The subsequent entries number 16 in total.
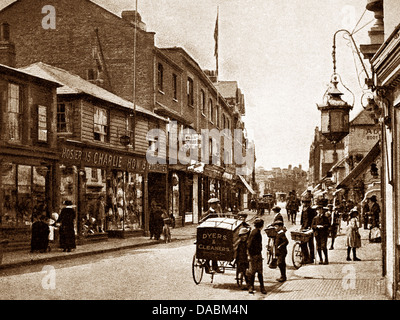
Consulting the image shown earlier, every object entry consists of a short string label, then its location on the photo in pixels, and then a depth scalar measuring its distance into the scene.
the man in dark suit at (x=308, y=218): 14.77
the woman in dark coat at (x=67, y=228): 17.17
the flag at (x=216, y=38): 29.97
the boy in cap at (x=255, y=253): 10.21
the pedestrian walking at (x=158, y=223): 22.28
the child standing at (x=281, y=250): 11.73
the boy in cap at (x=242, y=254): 10.72
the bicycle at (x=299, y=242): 13.65
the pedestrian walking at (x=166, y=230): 21.36
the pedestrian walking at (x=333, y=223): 19.25
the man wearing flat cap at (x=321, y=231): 14.40
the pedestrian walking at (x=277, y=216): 13.05
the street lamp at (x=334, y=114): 11.49
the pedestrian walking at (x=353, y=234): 14.91
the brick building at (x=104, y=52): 26.64
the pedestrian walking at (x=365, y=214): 28.65
